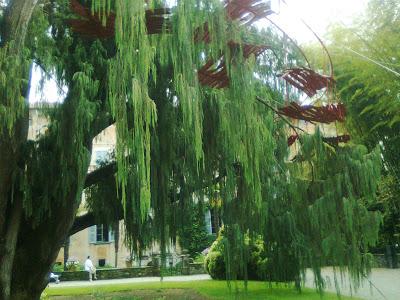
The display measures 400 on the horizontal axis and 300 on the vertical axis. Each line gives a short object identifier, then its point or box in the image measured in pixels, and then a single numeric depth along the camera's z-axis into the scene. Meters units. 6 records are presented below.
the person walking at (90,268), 21.72
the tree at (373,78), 8.80
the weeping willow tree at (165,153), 3.98
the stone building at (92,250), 30.66
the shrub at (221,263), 6.61
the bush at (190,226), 6.35
